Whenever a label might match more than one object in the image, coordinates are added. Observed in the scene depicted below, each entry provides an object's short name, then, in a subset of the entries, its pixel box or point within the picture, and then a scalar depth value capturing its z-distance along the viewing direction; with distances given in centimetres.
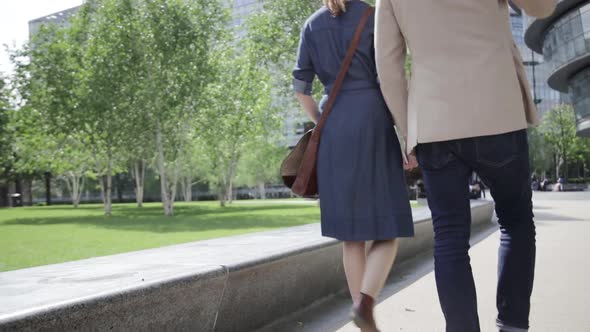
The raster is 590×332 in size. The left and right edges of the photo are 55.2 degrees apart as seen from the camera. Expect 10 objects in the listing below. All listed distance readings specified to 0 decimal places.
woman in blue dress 302
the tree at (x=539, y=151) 6788
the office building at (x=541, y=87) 10529
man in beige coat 243
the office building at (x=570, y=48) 4397
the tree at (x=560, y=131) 6569
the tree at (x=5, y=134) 3827
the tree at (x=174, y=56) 2684
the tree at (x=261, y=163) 5484
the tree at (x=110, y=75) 2728
